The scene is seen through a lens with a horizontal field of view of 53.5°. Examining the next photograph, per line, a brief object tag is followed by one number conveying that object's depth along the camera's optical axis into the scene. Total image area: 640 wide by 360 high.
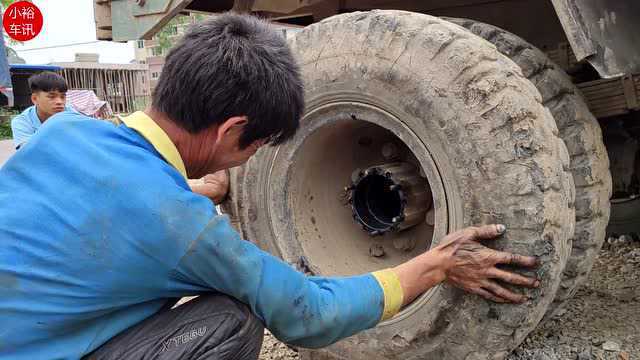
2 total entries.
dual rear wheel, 1.74
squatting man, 1.41
